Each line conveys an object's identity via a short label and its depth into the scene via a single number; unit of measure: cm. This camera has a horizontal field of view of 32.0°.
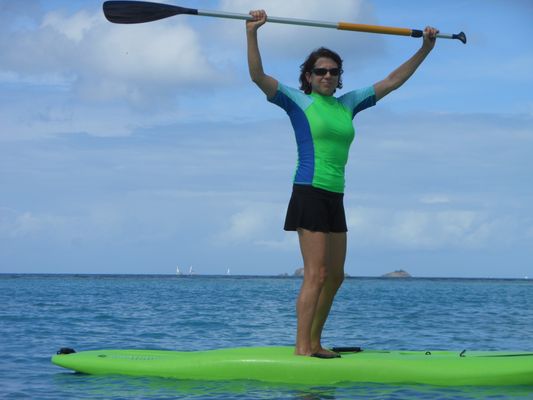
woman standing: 715
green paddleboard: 743
